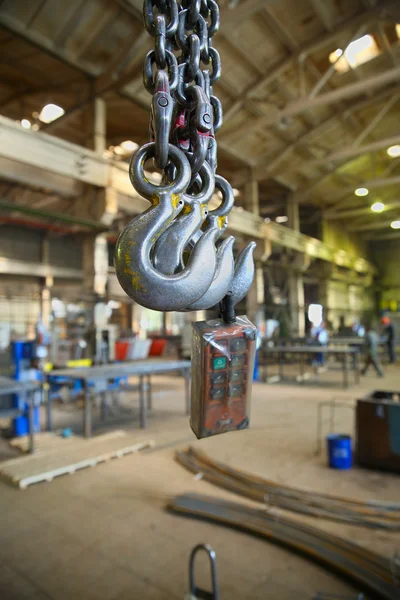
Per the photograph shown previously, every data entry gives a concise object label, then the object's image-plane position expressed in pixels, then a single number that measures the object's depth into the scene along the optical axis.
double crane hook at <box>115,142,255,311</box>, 0.80
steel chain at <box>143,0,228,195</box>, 0.85
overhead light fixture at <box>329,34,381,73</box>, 11.40
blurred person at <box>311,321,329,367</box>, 13.80
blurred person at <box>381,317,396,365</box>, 15.12
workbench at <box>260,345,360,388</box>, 10.39
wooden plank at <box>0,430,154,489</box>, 4.63
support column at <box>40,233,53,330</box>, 16.27
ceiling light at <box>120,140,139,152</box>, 14.00
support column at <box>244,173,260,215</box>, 14.84
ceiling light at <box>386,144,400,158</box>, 15.43
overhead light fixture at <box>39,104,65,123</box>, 11.91
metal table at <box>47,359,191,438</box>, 5.84
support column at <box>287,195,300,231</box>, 17.55
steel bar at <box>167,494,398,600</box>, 2.76
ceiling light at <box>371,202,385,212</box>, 12.62
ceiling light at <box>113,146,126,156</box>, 14.13
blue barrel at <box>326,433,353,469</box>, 4.78
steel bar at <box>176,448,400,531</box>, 3.57
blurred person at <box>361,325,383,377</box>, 12.22
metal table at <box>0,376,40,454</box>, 4.93
